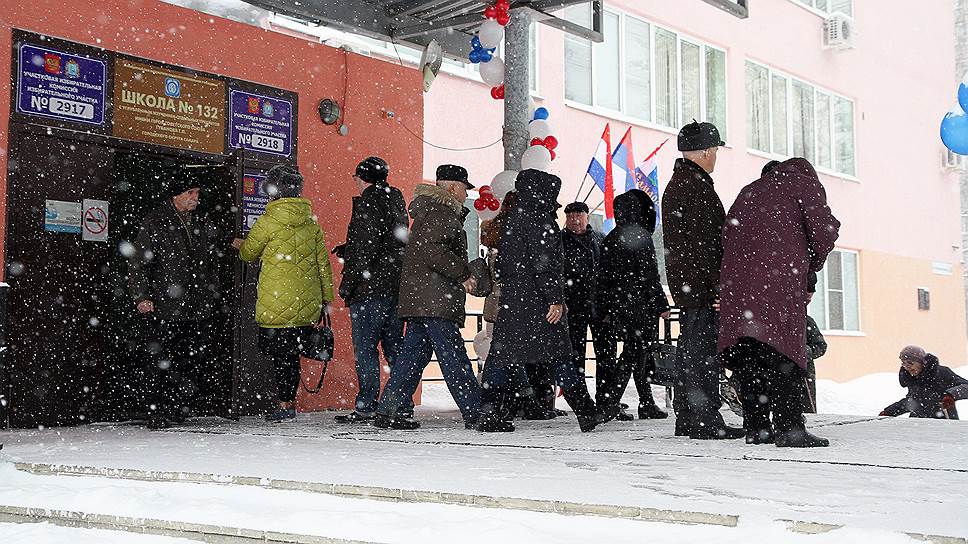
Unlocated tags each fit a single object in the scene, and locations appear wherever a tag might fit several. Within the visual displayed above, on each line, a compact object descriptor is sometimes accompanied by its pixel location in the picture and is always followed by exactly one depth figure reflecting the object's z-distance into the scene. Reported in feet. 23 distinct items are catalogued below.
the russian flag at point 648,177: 42.37
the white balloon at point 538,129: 28.22
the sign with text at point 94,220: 24.26
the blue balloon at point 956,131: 23.43
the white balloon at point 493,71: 28.86
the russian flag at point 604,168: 37.40
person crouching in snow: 28.35
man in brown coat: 21.35
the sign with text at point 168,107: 24.63
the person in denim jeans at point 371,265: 23.07
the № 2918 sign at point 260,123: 27.07
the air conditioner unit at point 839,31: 63.52
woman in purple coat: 17.17
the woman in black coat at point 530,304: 20.89
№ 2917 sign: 22.94
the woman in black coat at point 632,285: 24.22
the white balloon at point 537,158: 25.73
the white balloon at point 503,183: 25.85
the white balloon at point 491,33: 27.37
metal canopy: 27.68
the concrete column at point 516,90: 26.76
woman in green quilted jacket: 23.29
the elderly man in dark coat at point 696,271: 19.06
